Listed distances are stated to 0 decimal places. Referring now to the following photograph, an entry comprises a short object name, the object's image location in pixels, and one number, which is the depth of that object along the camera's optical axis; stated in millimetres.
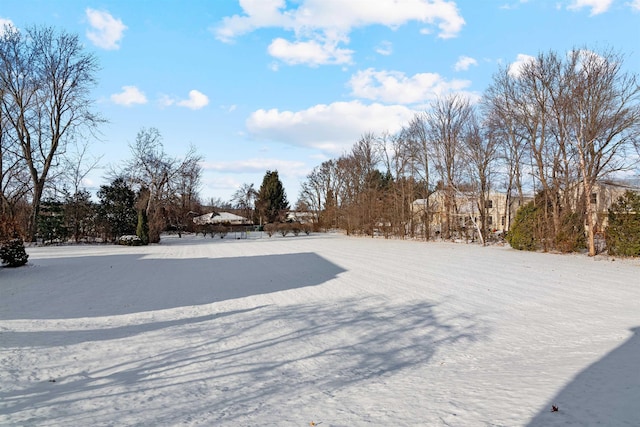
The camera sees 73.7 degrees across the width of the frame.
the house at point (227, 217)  69369
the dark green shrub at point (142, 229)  27219
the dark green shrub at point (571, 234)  19675
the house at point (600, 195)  18406
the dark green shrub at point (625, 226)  16359
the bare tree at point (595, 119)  20453
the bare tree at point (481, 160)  30484
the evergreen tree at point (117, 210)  28531
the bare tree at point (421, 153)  36562
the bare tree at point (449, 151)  32531
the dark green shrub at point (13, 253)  13703
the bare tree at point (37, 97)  27953
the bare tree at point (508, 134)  27359
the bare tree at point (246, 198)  68625
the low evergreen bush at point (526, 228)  21578
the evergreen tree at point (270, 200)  61875
